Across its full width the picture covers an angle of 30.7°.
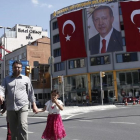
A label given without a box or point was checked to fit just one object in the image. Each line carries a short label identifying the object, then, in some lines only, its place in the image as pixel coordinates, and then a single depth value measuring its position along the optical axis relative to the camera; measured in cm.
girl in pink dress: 672
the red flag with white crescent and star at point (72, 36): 4866
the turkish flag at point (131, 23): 4459
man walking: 507
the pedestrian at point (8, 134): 558
